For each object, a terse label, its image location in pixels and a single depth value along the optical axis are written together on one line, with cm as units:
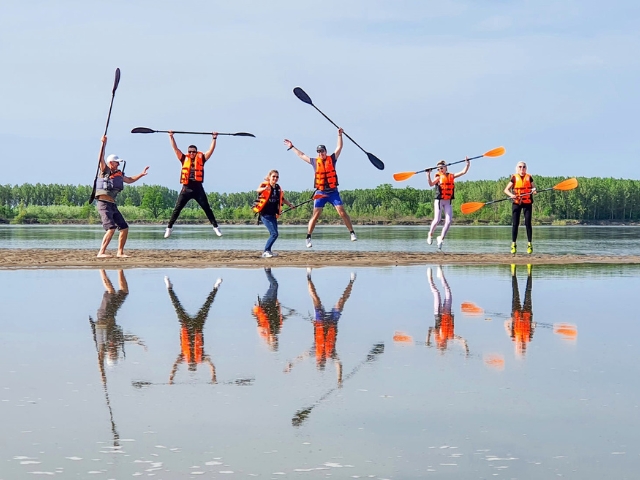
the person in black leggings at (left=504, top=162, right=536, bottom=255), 2358
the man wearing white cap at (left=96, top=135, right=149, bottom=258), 2097
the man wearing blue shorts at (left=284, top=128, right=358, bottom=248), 2289
